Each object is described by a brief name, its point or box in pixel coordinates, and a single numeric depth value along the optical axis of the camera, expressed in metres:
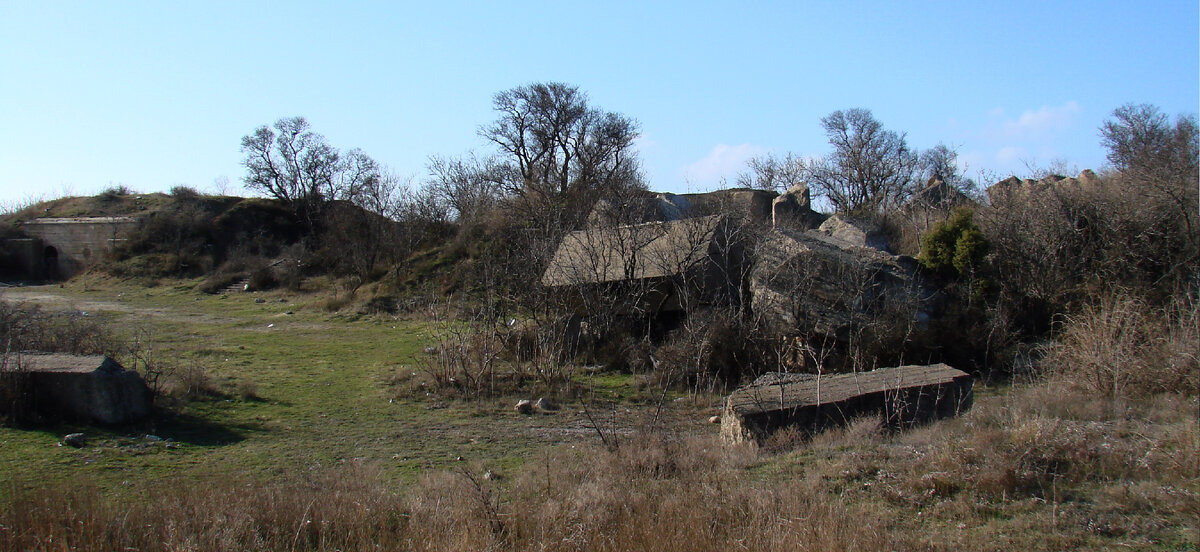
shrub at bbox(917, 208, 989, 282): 13.26
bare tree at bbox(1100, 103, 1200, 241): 12.73
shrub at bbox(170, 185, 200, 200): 41.25
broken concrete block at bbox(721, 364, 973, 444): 7.52
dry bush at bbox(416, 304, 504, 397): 11.16
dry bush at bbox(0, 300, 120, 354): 10.03
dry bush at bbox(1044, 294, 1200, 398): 8.38
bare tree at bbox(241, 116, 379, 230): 42.72
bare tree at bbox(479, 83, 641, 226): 30.91
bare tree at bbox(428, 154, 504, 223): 31.55
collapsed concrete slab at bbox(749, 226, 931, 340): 12.16
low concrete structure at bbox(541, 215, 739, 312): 13.34
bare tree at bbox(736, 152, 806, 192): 39.59
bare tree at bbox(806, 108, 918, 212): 37.16
